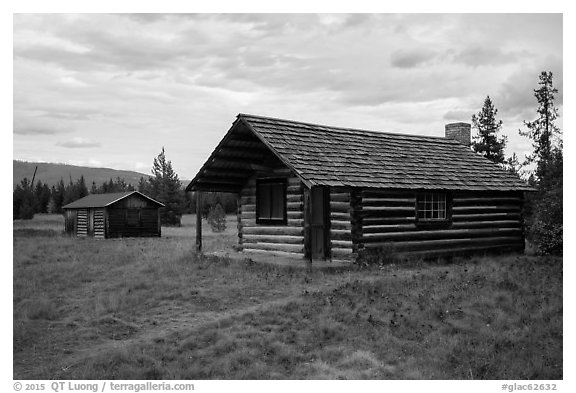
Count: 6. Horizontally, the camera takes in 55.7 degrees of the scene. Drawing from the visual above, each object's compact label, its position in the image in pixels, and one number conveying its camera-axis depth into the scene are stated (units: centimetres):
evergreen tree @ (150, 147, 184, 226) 5231
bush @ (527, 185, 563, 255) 1845
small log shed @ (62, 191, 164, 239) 3550
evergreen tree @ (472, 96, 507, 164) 3644
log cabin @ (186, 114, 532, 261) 1655
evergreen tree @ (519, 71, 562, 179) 2825
